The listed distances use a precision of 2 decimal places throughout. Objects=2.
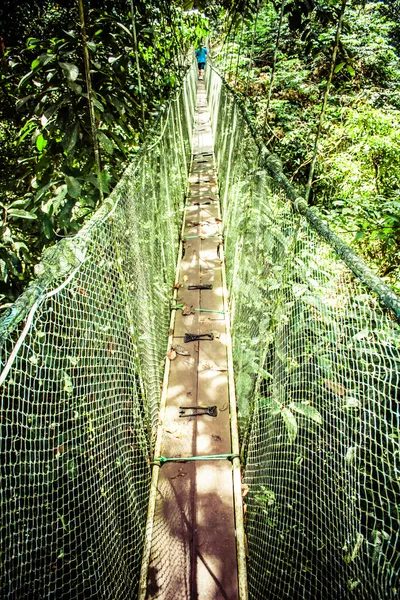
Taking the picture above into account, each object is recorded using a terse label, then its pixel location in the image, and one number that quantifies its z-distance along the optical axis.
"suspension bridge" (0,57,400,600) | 1.29
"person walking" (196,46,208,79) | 16.98
